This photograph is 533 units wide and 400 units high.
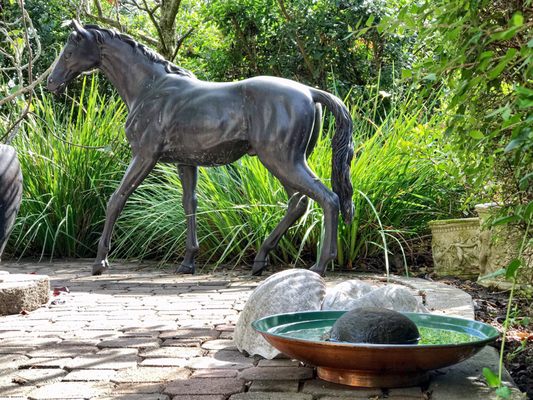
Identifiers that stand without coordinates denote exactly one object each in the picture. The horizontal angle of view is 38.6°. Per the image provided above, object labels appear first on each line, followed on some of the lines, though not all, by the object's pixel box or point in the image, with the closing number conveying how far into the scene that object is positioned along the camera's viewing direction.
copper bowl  2.65
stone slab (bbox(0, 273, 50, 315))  4.54
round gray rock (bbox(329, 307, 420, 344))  2.86
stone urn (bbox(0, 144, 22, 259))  4.42
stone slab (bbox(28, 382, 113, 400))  2.79
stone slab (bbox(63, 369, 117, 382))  3.03
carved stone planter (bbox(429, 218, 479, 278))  6.04
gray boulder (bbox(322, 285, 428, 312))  3.54
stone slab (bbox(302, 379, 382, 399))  2.77
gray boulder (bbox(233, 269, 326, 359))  3.40
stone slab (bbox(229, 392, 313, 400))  2.74
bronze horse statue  5.43
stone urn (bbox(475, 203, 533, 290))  5.29
